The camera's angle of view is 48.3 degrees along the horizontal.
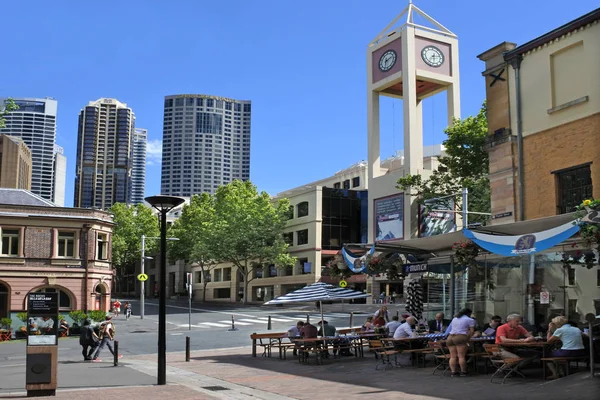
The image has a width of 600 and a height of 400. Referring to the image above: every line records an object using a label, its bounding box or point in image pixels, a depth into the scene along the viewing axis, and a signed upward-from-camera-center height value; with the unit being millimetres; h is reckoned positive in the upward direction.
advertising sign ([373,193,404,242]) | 61594 +5931
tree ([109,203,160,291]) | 90938 +6614
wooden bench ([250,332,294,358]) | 21172 -2047
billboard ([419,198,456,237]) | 43219 +4745
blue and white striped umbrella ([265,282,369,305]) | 19956 -424
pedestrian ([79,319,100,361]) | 21344 -1892
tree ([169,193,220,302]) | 68562 +5220
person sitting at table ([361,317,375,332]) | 20750 -1440
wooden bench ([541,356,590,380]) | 12586 -1482
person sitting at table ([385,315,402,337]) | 18389 -1270
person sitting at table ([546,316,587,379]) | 12695 -1142
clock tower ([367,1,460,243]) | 61938 +18608
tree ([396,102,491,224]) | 41031 +7627
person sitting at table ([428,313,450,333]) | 18297 -1237
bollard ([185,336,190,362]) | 21172 -2255
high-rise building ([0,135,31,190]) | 92750 +16393
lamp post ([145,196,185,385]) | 14656 +279
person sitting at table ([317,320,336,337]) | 20750 -1567
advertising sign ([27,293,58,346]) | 13227 -828
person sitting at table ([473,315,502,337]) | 15443 -1134
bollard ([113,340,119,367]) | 19436 -2235
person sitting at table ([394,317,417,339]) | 16922 -1269
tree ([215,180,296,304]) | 67500 +5185
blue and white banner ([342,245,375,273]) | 20375 +581
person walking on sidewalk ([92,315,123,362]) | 21438 -1739
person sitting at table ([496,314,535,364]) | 13273 -1072
